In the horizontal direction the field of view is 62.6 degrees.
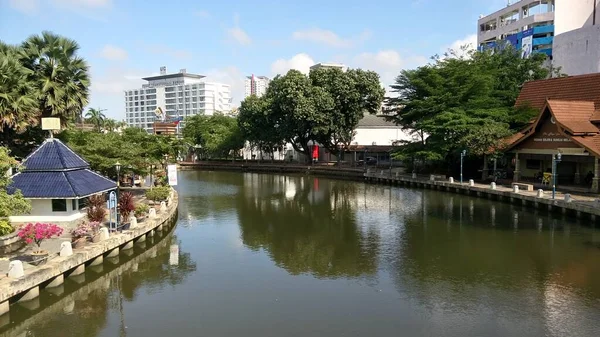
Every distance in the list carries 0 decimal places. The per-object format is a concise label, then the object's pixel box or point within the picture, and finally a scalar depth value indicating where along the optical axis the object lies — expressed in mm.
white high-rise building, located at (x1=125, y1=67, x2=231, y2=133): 165000
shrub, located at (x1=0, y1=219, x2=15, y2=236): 17856
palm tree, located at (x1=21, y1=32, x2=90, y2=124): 27578
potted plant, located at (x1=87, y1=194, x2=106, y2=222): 21641
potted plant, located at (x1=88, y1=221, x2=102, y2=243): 19317
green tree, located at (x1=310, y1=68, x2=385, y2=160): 56938
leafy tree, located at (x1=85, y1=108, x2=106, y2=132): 86750
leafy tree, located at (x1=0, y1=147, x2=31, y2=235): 17172
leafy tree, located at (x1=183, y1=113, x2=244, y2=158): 74000
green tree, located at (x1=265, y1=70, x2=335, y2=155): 55938
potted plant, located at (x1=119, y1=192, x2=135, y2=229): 23984
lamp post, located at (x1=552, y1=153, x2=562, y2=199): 30611
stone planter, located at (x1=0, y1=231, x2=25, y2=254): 18375
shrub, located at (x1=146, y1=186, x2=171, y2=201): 29875
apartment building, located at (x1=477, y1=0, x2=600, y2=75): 54469
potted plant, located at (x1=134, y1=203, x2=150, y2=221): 24436
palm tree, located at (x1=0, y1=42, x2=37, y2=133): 23719
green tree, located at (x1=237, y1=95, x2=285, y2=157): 62844
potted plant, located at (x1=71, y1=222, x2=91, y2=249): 18609
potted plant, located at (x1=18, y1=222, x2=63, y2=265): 16422
